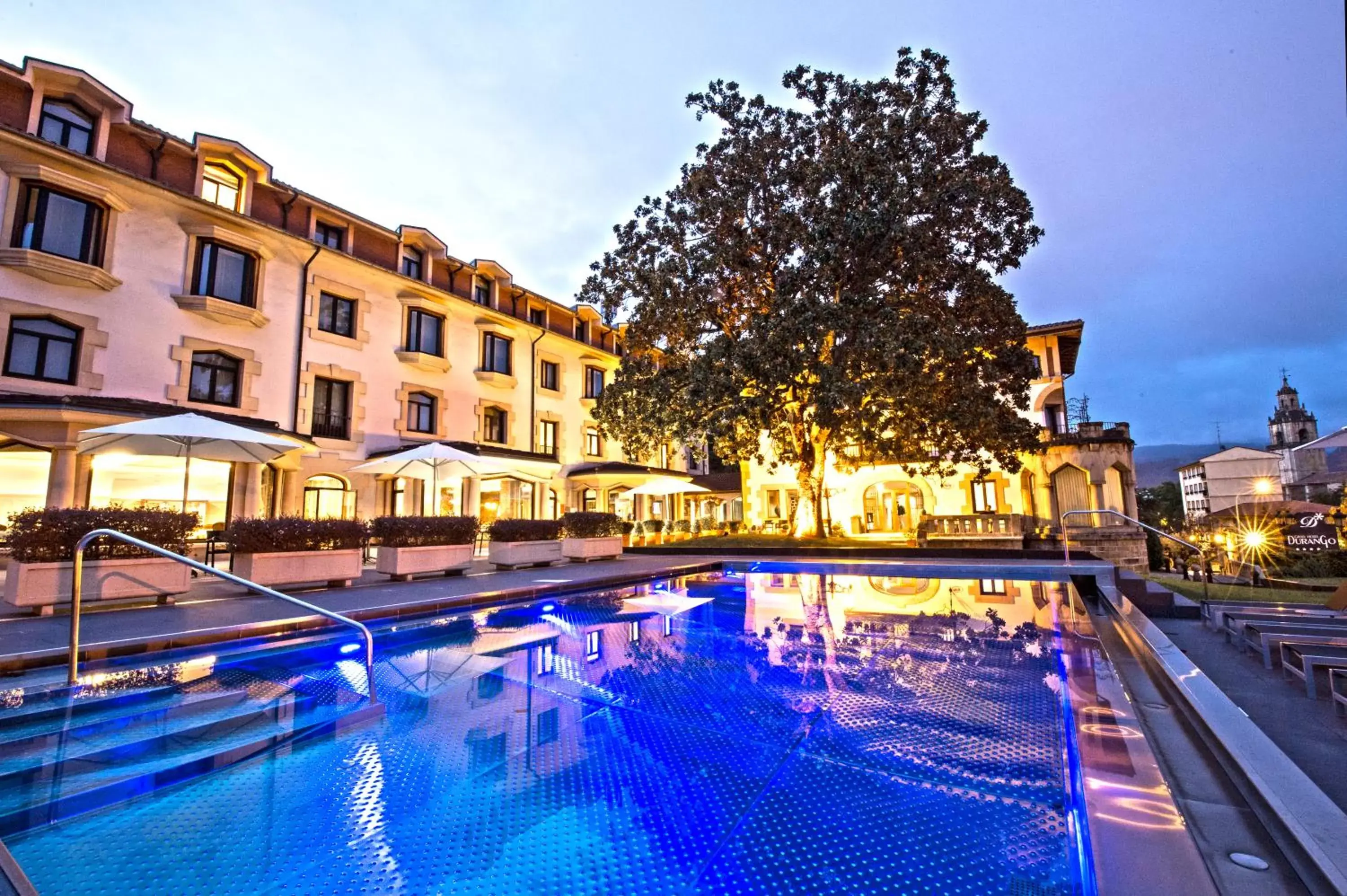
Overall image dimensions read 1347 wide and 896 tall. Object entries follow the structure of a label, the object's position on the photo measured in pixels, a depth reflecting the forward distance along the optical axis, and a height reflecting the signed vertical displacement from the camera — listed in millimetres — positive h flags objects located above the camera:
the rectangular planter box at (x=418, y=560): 10648 -711
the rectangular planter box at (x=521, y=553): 12680 -720
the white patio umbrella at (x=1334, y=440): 9430 +1294
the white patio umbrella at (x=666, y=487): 21734 +1262
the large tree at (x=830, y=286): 14305 +6519
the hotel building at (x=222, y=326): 12312 +5421
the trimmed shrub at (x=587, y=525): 14945 -94
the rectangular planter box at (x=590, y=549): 14734 -719
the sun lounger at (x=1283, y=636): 5059 -1118
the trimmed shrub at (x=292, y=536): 8641 -181
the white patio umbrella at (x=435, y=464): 13836 +1470
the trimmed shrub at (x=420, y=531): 10766 -153
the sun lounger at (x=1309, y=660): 4367 -1122
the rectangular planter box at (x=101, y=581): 6641 -678
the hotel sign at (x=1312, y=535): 15070 -557
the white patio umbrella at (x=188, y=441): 9859 +1555
